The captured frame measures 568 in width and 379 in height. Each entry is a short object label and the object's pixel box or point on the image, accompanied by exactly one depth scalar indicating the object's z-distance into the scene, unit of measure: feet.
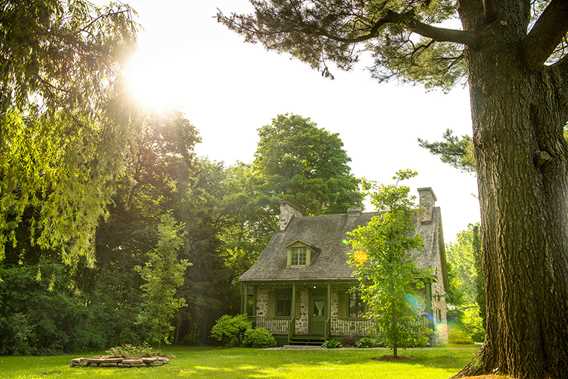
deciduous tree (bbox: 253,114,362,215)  107.55
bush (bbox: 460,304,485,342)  71.41
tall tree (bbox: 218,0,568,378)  17.62
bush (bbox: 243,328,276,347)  70.33
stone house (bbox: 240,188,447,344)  71.87
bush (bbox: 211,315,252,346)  72.43
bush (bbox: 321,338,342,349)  65.92
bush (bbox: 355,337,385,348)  65.00
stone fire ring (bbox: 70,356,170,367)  42.52
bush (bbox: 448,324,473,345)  82.08
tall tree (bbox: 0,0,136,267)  18.11
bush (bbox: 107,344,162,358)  45.73
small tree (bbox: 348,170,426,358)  49.16
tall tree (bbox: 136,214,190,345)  56.24
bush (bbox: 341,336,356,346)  69.18
